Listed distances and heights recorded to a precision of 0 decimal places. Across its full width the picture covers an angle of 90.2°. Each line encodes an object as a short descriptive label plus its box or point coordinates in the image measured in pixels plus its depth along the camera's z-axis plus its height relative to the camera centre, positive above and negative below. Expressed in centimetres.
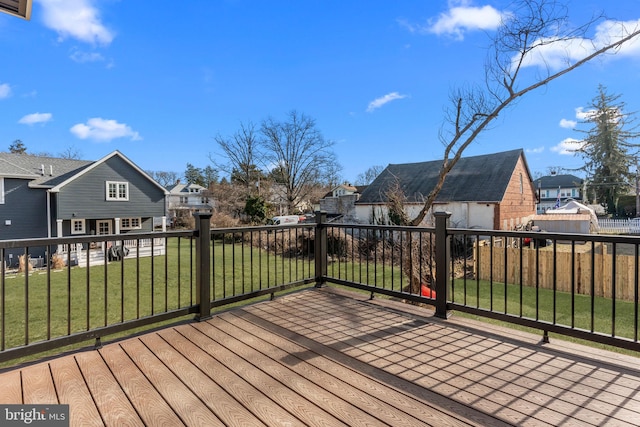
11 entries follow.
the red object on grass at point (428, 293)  430 -116
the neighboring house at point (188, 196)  3188 +150
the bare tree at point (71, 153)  2522 +463
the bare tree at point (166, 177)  3888 +415
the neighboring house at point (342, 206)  2192 +23
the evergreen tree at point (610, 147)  2761 +540
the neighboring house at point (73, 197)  1446 +68
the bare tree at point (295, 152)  2315 +427
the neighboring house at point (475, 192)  1538 +88
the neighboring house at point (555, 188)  4012 +251
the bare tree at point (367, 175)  3723 +417
